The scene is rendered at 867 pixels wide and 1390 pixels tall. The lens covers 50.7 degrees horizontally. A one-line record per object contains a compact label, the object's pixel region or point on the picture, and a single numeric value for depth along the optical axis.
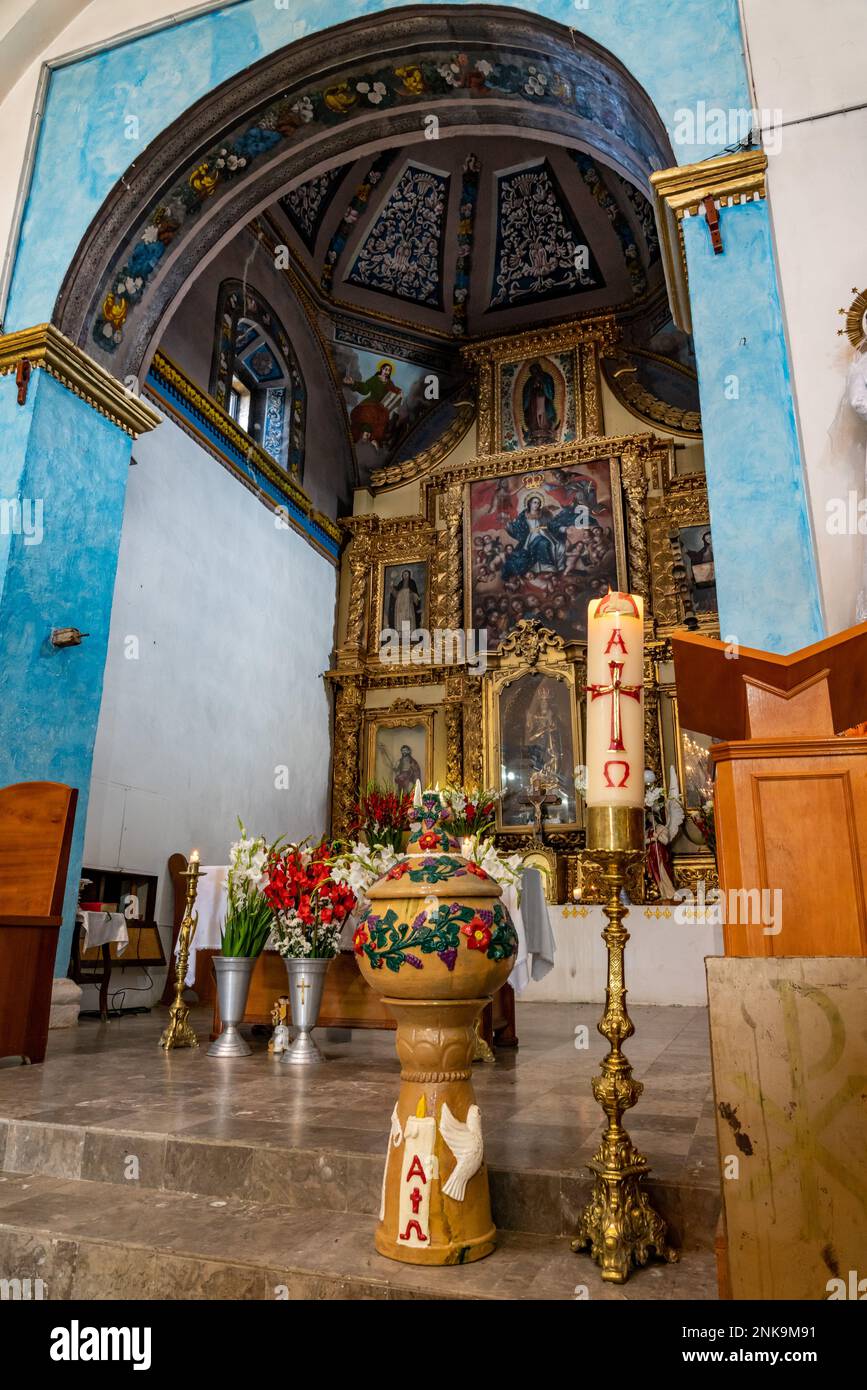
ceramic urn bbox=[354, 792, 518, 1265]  1.90
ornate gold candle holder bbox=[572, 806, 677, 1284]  1.89
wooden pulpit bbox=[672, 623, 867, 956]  1.68
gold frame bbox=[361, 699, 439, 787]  11.72
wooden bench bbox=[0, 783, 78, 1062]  4.10
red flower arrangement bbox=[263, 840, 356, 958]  4.28
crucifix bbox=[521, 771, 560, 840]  10.37
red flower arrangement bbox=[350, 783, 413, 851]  5.68
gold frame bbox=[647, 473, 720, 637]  10.91
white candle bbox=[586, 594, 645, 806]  2.02
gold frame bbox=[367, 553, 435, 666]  12.29
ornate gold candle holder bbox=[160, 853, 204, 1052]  4.71
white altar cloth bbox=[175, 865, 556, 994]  5.05
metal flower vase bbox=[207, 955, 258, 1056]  4.48
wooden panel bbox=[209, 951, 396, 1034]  4.95
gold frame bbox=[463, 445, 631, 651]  11.20
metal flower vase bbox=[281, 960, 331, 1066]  4.30
